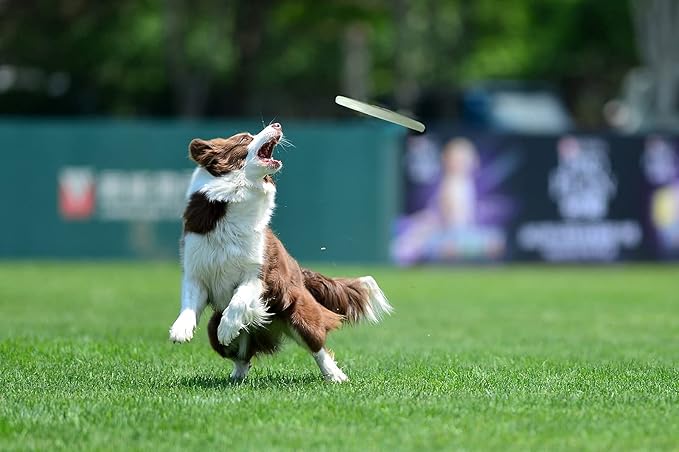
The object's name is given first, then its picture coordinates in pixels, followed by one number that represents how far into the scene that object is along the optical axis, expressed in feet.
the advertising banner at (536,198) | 159.74
